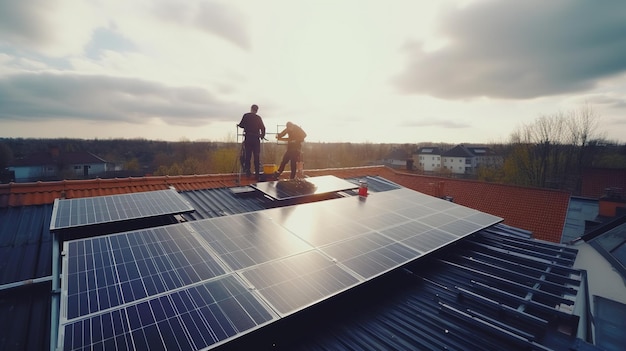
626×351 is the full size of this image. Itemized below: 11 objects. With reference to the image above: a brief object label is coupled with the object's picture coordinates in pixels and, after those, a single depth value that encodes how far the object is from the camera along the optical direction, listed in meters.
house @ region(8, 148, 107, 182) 49.69
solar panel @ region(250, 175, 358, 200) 8.87
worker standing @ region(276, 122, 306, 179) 11.39
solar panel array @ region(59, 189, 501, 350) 3.10
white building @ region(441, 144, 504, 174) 84.44
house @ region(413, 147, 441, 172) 92.44
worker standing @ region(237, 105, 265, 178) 11.13
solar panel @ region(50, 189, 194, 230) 5.86
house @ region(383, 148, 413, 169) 95.54
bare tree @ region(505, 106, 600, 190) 41.53
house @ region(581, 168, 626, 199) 27.71
